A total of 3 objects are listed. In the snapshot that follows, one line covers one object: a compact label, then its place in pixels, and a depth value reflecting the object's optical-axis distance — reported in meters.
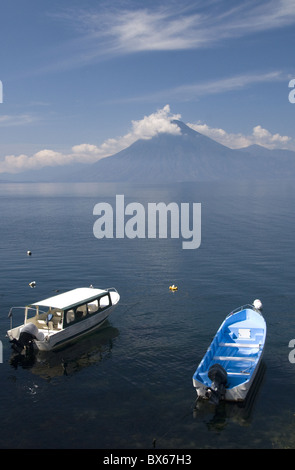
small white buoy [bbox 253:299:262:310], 43.94
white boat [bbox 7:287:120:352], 35.12
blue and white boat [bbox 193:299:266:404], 27.48
